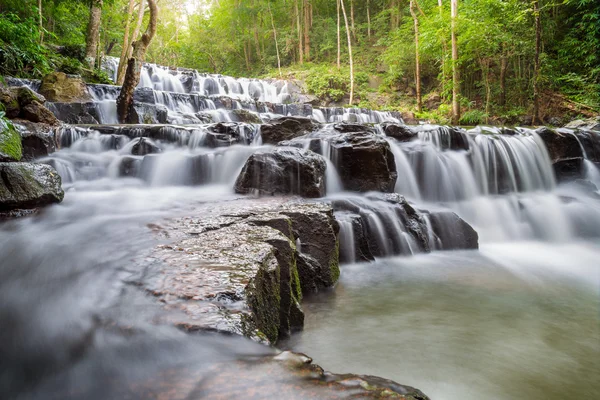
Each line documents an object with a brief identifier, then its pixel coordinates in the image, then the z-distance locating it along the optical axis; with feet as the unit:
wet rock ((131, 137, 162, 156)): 21.48
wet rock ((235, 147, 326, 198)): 15.06
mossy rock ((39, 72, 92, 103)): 30.19
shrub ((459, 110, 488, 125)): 44.55
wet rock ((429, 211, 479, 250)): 15.51
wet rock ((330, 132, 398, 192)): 17.79
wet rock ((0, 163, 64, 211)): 11.60
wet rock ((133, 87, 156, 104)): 36.22
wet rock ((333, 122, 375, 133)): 21.83
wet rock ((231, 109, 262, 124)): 35.42
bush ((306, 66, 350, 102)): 67.67
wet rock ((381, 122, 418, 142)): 25.12
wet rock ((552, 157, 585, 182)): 25.02
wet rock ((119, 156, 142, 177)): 19.10
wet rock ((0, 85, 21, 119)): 19.89
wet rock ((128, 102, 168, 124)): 29.84
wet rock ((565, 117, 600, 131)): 31.89
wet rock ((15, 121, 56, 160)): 18.29
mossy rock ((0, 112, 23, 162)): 14.52
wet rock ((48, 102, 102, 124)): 27.63
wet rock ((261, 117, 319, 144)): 23.97
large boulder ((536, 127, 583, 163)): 25.50
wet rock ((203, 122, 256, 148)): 22.93
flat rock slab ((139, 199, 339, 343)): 5.17
